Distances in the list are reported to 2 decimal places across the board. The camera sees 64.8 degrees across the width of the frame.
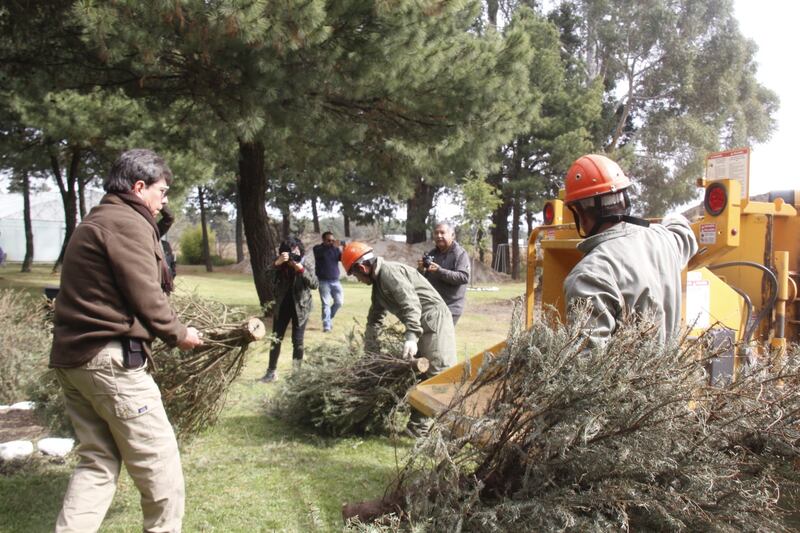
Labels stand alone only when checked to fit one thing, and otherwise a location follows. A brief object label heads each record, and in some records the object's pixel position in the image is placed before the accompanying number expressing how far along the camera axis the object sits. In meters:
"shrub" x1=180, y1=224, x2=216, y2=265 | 38.53
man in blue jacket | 10.98
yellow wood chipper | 3.94
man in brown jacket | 2.61
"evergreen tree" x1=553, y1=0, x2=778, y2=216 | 31.02
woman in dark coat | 6.95
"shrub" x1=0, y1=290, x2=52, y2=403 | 5.37
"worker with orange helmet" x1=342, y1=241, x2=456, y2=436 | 4.64
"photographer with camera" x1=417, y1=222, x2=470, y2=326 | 6.20
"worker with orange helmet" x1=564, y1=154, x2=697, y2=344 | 2.36
